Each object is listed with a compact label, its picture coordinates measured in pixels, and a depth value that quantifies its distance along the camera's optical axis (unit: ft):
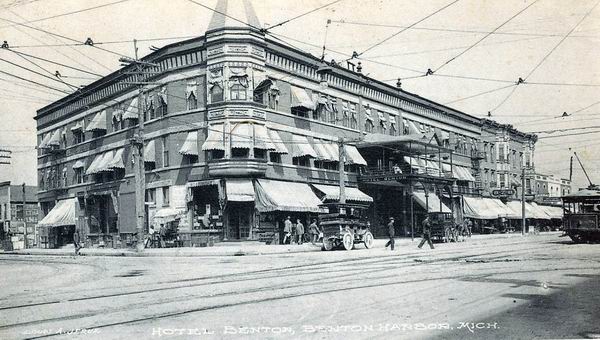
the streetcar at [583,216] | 83.25
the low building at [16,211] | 193.88
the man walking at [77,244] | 97.91
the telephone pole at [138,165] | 88.48
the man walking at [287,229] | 97.18
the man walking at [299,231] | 97.86
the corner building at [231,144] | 100.48
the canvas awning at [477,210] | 160.66
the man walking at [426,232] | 81.61
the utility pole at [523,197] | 165.83
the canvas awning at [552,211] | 199.95
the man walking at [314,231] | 95.87
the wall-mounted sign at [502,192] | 175.63
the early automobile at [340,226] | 80.07
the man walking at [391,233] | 79.94
